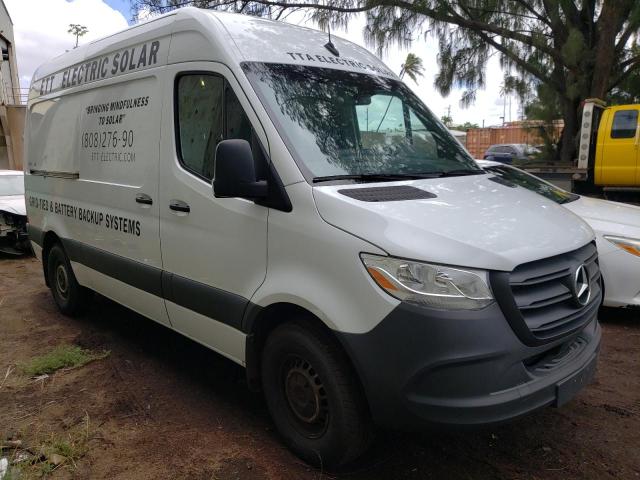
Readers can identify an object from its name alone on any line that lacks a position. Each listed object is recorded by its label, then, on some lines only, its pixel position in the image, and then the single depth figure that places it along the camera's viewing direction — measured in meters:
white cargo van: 2.29
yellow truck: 10.20
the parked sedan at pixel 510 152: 13.87
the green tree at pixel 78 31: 25.66
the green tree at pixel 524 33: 9.66
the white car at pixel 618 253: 4.72
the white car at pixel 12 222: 8.64
